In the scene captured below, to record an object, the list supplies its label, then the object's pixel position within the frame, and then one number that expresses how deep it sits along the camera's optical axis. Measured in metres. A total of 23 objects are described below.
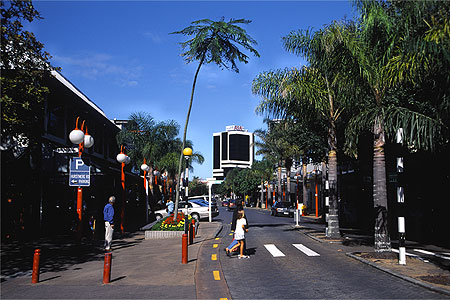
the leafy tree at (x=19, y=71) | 12.59
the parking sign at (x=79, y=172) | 13.76
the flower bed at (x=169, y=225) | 19.31
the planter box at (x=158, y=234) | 18.69
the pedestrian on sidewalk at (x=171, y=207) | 26.08
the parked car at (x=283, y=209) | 40.06
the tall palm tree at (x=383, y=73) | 10.45
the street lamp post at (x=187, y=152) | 18.96
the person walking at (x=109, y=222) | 13.88
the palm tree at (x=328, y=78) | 14.21
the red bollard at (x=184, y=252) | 11.30
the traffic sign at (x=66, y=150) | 18.80
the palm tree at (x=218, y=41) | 16.53
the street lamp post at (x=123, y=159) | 19.64
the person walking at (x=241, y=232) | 12.59
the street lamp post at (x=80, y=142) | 13.37
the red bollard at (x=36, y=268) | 8.65
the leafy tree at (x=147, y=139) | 33.56
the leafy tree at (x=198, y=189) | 158.38
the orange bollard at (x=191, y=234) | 16.50
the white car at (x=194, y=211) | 29.92
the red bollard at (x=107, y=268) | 8.64
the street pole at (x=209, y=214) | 28.65
